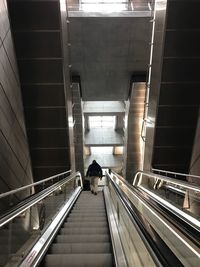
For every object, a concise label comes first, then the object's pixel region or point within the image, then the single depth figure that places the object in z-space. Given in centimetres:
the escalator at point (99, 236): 155
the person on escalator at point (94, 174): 862
